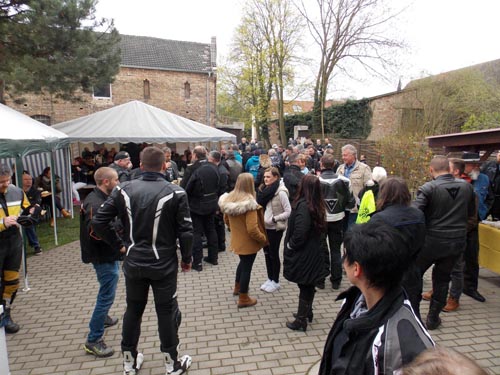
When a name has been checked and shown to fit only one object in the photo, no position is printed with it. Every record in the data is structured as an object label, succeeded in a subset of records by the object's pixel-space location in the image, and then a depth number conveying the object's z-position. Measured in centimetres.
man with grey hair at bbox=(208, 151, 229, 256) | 623
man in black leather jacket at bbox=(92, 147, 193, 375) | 285
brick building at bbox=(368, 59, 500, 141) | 1605
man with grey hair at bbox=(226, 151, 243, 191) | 772
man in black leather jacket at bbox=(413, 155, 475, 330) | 368
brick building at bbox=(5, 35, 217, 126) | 2502
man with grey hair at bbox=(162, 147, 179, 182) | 713
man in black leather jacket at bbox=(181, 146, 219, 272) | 581
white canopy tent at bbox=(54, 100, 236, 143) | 1023
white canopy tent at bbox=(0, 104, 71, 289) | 541
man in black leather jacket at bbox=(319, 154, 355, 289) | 477
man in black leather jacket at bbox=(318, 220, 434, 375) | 131
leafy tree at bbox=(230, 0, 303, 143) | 2609
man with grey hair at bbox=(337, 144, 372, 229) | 540
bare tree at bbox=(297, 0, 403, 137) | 2216
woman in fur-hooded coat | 418
